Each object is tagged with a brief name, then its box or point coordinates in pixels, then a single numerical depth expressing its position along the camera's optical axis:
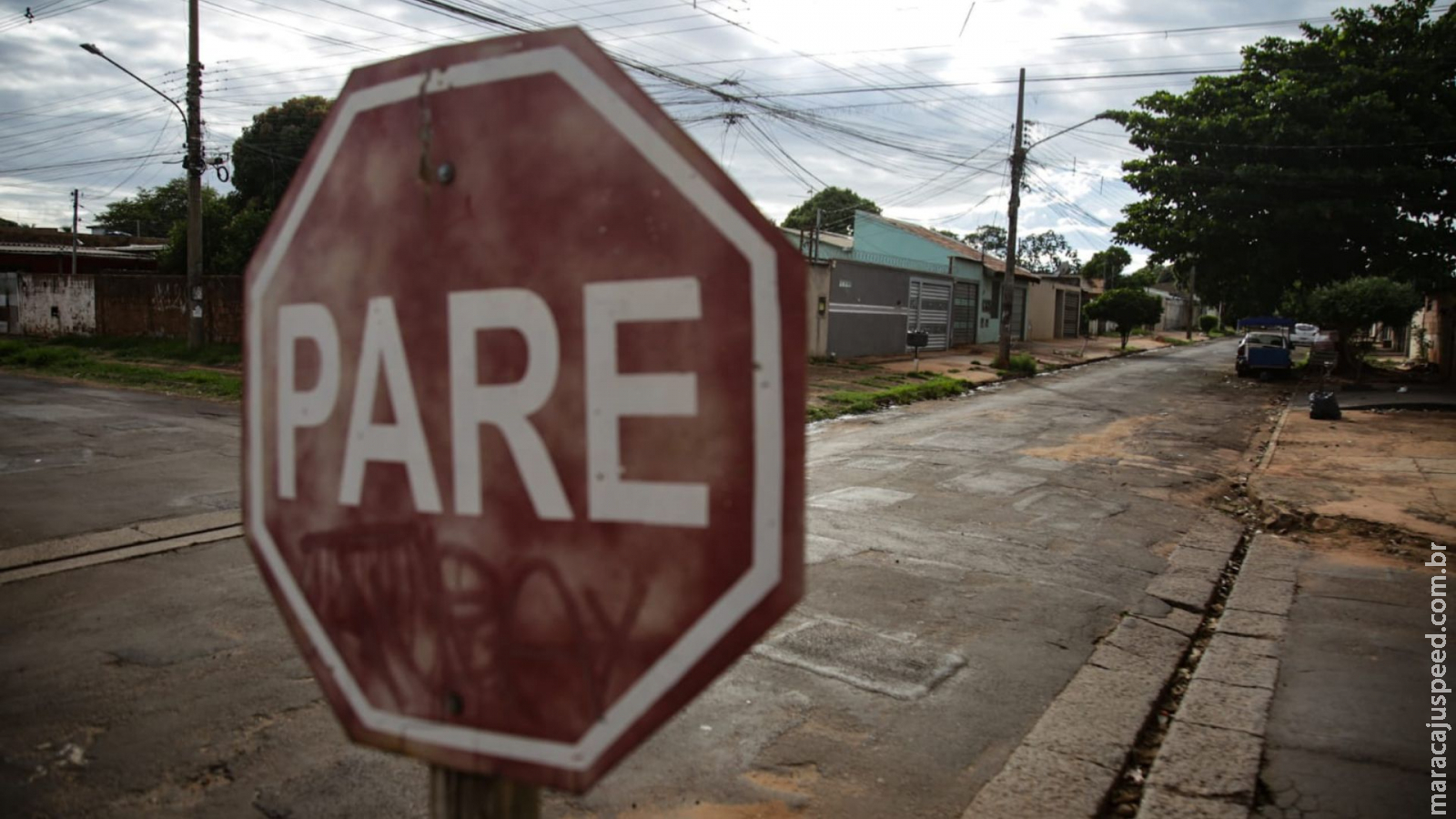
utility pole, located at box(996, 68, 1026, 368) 24.12
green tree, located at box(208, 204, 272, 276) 27.38
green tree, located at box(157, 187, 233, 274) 28.22
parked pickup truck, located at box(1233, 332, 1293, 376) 24.75
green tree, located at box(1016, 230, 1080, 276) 96.19
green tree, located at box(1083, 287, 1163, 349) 37.03
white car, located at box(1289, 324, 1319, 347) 48.76
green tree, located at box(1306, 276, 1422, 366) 21.06
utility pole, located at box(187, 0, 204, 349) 18.45
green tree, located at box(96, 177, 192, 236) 54.97
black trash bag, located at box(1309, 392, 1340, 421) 15.32
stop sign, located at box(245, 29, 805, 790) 0.87
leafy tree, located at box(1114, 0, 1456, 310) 22.16
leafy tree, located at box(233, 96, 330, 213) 28.67
